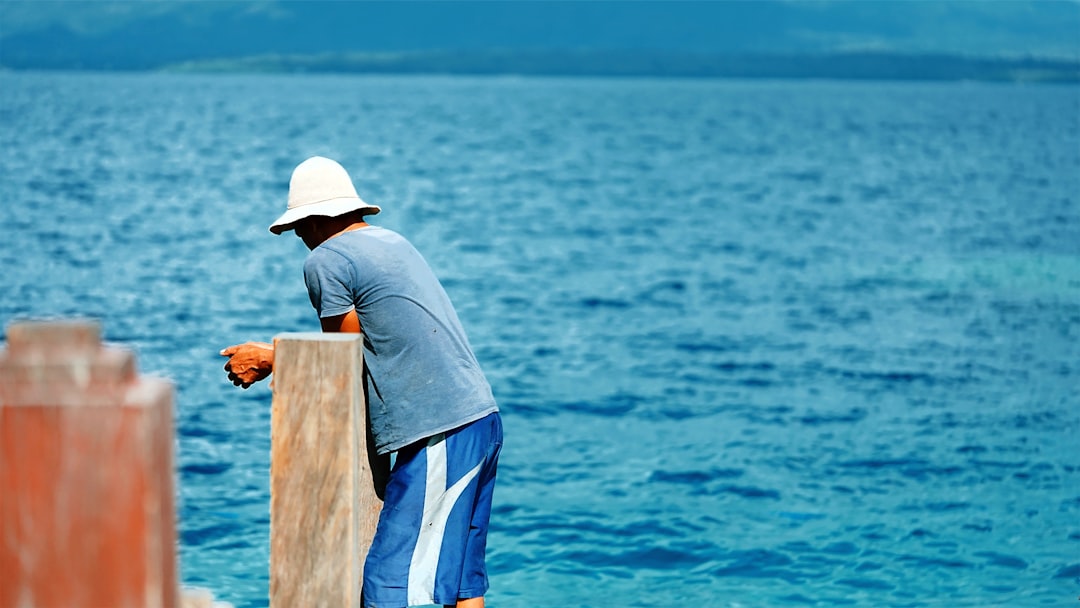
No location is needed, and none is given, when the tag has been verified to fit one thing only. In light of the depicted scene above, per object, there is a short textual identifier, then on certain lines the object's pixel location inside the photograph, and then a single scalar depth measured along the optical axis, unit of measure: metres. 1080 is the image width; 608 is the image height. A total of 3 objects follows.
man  8.70
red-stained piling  4.10
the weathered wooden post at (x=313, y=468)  7.52
